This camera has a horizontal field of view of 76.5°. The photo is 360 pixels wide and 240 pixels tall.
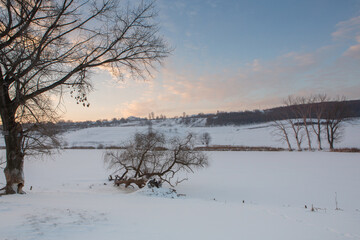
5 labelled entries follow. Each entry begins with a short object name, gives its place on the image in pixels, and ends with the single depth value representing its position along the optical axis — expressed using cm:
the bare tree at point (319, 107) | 3684
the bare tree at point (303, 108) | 3896
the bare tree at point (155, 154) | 1517
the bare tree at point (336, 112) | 3603
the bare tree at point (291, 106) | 4113
